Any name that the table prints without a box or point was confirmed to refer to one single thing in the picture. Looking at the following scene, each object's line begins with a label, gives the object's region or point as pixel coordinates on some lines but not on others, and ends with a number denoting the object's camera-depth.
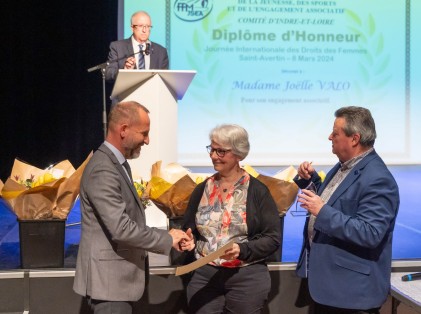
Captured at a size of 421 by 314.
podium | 4.83
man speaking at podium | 5.44
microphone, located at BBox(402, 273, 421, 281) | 3.30
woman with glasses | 3.08
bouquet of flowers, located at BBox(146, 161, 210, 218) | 3.60
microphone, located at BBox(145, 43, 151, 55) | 5.14
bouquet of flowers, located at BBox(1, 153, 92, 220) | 3.52
